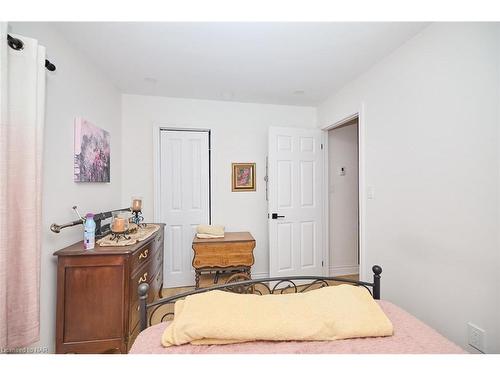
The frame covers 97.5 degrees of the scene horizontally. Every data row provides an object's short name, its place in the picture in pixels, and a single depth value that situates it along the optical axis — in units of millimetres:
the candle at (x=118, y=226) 1765
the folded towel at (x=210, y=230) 2715
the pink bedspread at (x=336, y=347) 839
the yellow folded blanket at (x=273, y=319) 875
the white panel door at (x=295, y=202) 2893
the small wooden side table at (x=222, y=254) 2535
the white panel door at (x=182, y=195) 2906
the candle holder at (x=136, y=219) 2346
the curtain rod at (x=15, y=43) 1108
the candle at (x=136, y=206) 2334
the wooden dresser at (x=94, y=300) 1497
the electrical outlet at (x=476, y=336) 1293
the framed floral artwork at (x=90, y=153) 1821
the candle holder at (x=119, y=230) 1762
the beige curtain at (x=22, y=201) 1128
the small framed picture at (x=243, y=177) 3080
